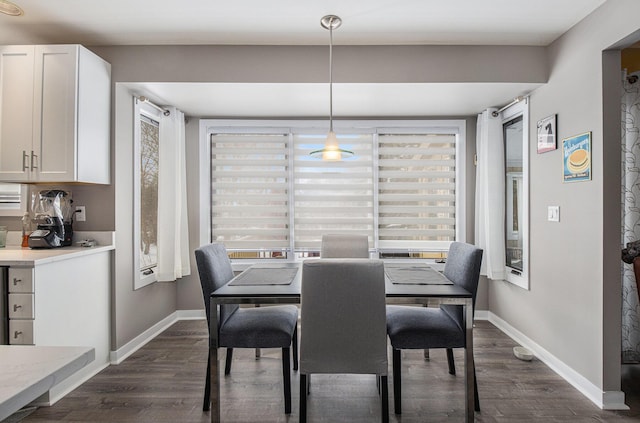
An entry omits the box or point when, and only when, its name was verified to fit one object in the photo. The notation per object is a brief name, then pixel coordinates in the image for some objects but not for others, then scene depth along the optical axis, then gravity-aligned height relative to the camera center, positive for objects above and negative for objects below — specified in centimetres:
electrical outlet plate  288 +1
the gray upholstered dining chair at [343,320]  185 -56
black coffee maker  262 -4
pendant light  245 +45
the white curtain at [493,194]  351 +19
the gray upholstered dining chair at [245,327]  219 -70
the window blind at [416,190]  393 +26
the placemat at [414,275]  225 -42
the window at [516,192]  319 +21
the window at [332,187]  393 +29
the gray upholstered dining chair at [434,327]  215 -69
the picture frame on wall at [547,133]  275 +63
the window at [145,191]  318 +21
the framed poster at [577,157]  238 +39
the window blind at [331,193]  394 +23
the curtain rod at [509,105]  313 +101
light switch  271 +0
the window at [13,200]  291 +11
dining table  201 -47
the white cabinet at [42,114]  256 +72
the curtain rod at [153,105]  312 +101
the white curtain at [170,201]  347 +12
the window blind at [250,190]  394 +26
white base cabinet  215 -61
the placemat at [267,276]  230 -43
